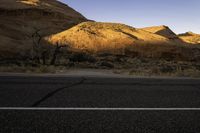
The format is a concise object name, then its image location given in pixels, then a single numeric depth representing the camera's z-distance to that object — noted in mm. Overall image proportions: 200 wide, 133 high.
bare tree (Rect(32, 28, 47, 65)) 16346
